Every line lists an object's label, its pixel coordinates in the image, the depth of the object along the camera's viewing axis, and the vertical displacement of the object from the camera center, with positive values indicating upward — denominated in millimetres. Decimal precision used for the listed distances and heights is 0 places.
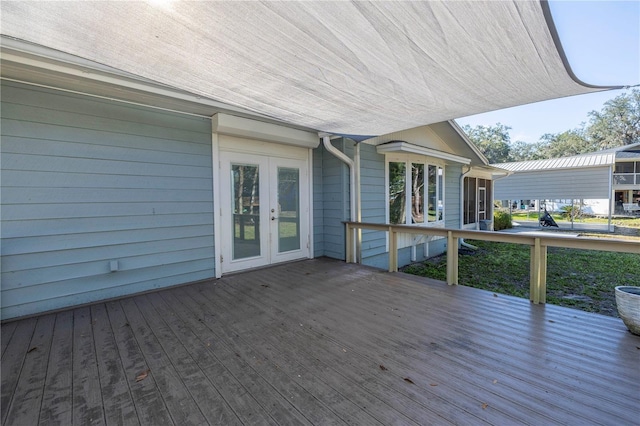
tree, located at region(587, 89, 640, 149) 23859 +6943
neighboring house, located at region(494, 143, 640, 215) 12391 +1082
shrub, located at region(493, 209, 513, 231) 12523 -1008
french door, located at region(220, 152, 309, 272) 4422 -145
